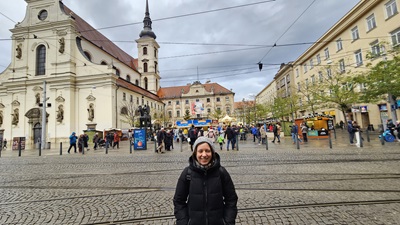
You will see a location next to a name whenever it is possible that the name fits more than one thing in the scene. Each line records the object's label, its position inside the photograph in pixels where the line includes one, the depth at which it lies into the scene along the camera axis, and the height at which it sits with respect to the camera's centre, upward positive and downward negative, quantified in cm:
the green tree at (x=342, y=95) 2327 +329
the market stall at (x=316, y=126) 2095 +12
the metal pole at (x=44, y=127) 2361 +181
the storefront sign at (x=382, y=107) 2426 +178
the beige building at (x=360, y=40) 2298 +1064
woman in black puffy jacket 204 -57
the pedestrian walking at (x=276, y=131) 1874 -15
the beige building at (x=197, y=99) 7094 +1185
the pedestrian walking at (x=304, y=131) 1809 -29
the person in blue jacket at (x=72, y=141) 1755 +6
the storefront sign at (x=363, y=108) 2700 +193
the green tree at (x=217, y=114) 5574 +501
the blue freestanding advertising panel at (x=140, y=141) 1716 -25
